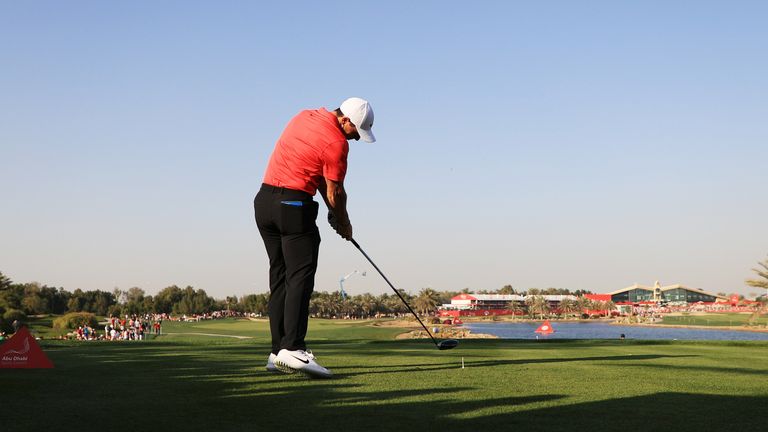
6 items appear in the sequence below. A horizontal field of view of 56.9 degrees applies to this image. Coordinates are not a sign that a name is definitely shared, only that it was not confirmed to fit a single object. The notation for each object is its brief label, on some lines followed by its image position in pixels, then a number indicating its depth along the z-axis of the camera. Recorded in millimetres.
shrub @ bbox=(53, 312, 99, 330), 82594
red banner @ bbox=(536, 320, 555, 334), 34688
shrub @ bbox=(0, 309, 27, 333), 63981
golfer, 7117
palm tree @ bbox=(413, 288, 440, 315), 184875
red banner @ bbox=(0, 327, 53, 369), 7344
